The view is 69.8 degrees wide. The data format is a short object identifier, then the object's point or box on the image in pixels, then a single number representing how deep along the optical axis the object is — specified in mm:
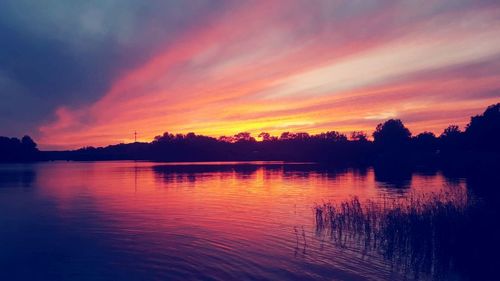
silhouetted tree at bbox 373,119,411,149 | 195000
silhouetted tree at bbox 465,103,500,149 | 98875
